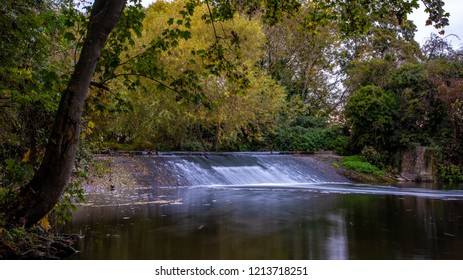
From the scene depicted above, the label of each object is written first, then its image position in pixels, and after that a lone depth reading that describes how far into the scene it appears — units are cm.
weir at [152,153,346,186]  1691
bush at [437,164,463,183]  2042
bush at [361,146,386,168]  2216
